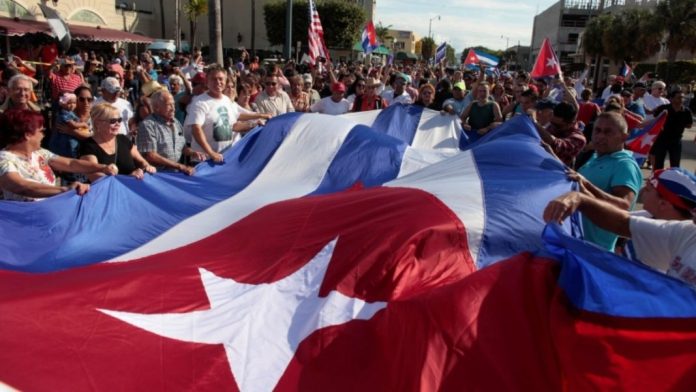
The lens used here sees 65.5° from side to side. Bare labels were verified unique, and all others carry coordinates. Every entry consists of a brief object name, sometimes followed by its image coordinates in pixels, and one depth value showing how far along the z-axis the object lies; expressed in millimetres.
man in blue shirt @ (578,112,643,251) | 3291
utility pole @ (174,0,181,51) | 37325
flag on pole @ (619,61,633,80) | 14852
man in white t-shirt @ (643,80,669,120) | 11180
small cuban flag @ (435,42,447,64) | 23438
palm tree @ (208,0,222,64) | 13016
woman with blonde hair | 4188
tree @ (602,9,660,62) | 32438
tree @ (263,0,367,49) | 46188
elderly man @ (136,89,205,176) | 4816
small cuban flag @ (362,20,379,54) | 18312
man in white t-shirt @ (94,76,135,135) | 6539
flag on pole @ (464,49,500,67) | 19256
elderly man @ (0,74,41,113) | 5746
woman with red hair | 3635
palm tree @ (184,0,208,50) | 49406
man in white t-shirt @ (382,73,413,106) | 8578
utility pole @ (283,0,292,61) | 18156
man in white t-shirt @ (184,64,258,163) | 5203
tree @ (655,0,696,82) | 30000
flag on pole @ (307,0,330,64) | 12930
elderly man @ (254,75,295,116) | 6902
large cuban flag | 1979
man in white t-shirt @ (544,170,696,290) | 2336
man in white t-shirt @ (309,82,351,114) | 7633
